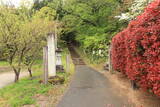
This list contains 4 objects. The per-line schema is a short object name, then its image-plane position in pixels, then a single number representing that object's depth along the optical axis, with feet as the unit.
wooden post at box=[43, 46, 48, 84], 27.22
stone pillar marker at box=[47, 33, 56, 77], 30.12
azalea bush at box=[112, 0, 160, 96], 12.84
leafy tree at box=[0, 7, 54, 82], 30.01
